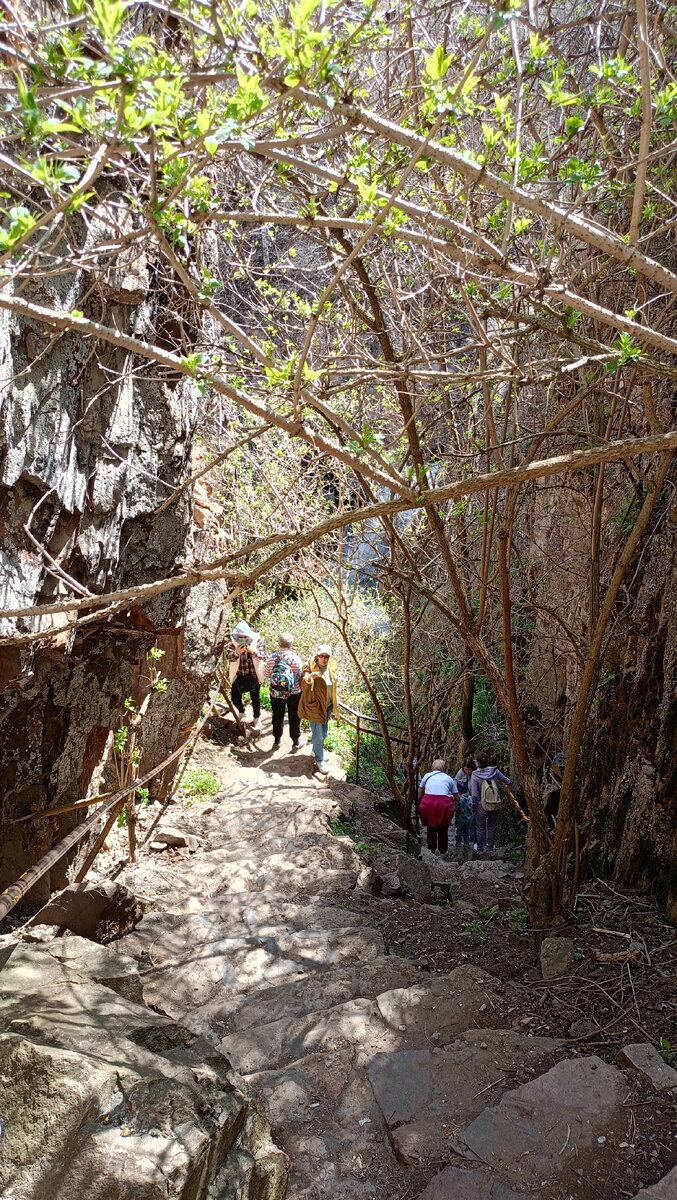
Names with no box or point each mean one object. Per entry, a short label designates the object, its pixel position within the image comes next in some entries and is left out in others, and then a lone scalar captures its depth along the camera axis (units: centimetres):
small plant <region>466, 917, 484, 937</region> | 571
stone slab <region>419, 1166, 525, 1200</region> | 282
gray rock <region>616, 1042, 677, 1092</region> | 323
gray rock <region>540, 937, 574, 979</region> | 441
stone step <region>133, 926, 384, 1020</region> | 470
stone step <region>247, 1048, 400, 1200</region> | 311
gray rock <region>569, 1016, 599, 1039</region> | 379
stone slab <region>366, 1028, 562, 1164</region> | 321
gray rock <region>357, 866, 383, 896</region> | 650
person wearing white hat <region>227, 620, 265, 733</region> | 968
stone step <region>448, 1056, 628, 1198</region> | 290
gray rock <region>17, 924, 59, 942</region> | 431
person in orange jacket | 895
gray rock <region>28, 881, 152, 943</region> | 484
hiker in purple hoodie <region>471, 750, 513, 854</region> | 983
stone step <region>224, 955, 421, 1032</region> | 445
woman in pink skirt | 871
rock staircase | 291
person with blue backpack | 931
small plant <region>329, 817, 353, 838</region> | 776
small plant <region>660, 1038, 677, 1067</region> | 348
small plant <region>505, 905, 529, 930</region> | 545
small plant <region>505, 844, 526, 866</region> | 943
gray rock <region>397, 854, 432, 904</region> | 693
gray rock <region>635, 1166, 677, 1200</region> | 268
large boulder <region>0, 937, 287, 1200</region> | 236
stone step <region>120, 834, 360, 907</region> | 634
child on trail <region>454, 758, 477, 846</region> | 1053
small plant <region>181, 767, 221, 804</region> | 847
